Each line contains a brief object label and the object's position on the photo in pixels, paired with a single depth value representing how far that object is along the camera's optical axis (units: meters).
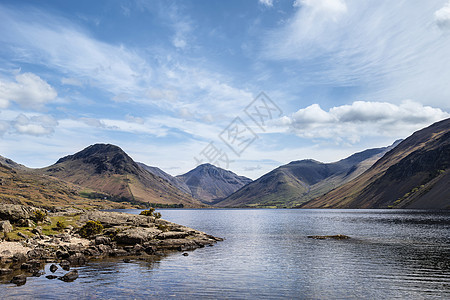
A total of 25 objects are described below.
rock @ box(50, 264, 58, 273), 49.78
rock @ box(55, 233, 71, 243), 72.00
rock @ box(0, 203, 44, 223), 75.06
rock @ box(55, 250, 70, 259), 60.22
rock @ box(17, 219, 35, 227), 75.69
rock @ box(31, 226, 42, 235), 72.54
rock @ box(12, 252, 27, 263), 55.64
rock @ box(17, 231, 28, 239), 66.75
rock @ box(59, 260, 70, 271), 52.13
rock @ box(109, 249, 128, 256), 67.81
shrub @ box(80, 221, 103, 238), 81.12
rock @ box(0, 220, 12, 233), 66.37
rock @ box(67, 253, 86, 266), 56.49
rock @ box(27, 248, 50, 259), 57.95
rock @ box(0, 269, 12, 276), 46.99
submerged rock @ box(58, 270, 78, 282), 44.41
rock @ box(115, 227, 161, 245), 78.88
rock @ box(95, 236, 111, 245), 74.75
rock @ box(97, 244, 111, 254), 68.11
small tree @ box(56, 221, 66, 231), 83.06
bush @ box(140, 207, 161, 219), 122.17
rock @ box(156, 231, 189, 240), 85.00
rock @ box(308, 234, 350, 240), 96.54
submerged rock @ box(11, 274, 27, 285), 42.21
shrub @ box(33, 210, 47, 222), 83.30
